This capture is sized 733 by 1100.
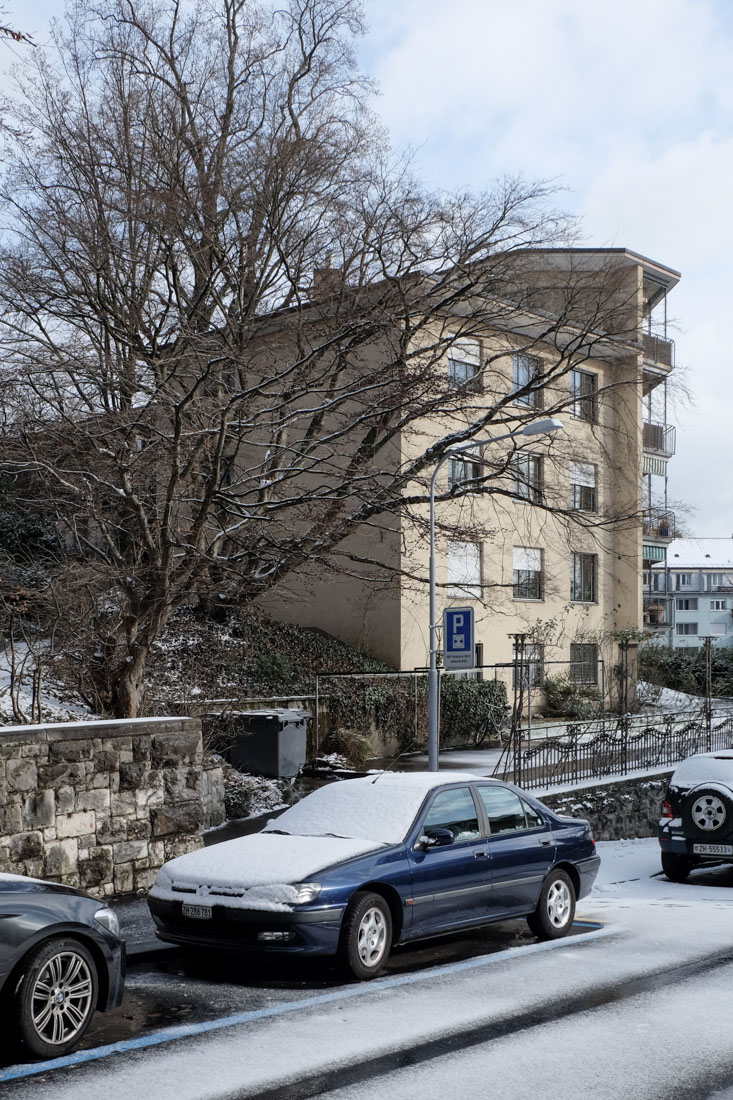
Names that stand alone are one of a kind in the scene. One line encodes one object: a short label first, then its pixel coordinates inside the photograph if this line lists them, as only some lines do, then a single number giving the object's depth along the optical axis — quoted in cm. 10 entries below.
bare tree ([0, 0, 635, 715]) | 1620
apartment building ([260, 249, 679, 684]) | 2317
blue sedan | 809
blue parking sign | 1748
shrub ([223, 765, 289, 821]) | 1675
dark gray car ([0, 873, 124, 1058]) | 615
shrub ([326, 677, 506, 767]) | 2355
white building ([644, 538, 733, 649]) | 8850
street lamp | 1714
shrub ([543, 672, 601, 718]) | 3238
